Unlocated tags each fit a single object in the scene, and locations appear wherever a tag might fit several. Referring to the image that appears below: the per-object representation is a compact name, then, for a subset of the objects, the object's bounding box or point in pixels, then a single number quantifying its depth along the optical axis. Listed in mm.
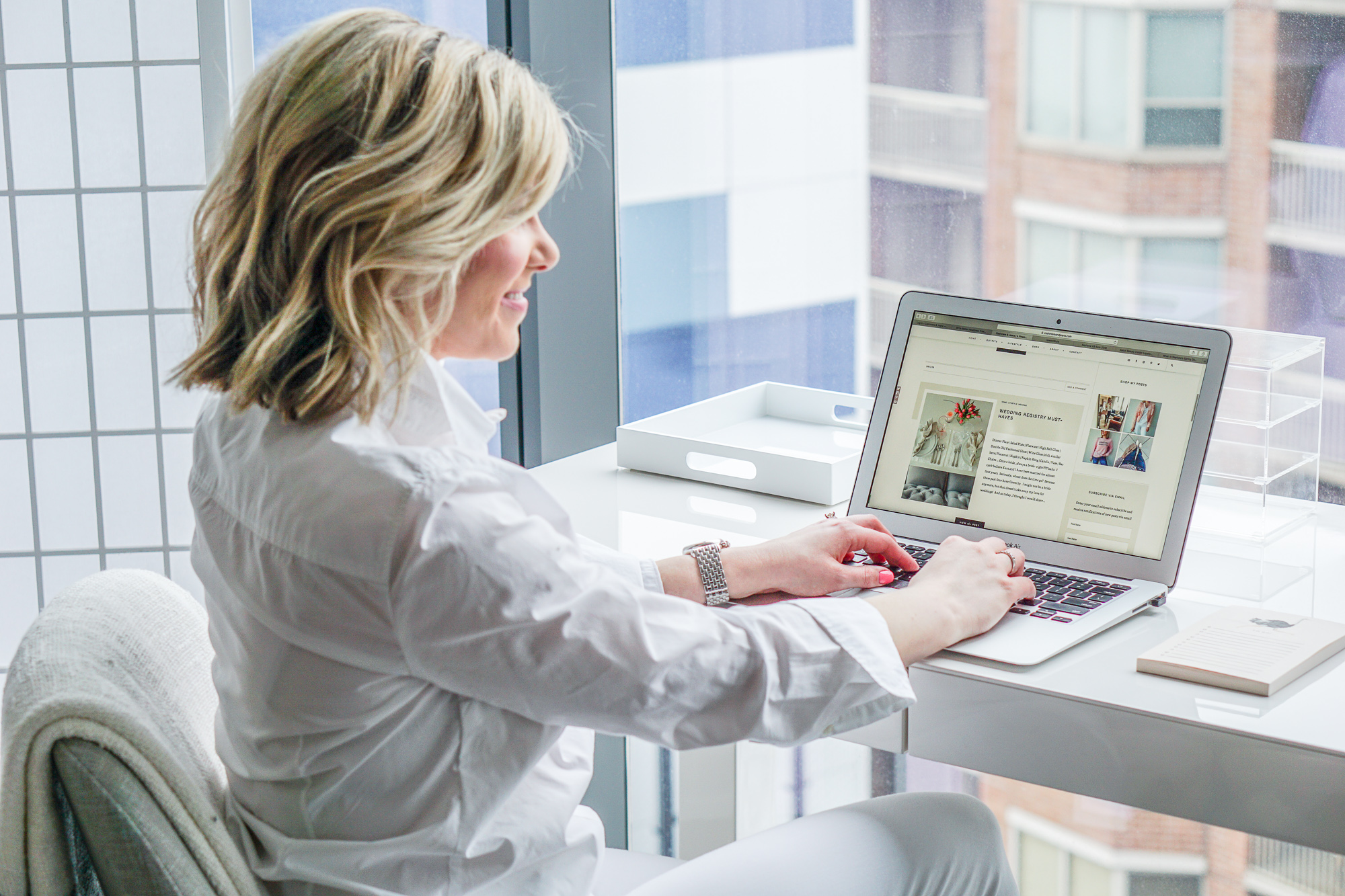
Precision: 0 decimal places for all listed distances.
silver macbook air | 2474
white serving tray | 2728
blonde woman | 2125
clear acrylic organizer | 2557
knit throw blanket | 2114
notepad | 2301
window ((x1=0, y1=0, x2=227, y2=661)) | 3216
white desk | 2225
